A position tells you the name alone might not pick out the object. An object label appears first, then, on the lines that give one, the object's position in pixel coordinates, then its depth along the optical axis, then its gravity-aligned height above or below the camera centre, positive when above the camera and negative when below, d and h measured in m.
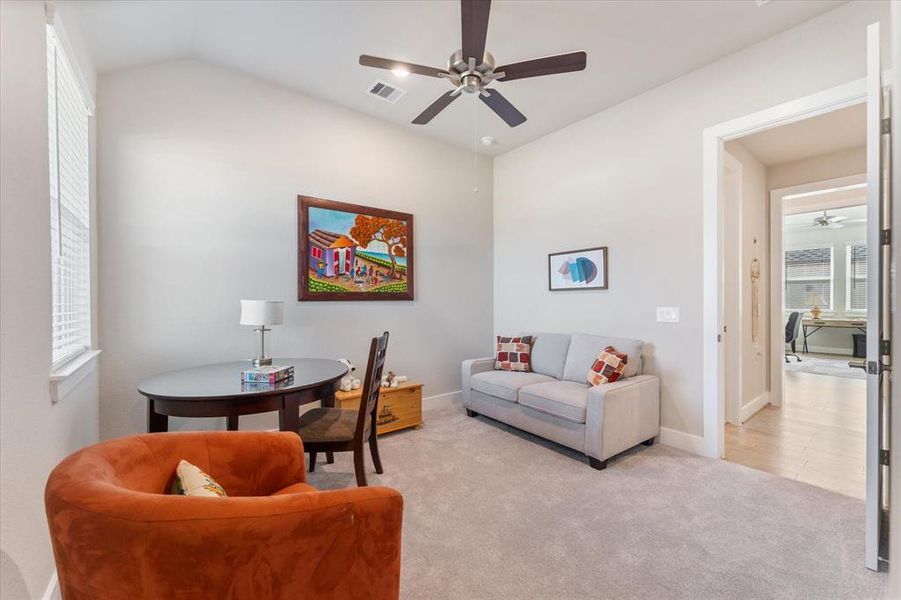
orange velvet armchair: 0.70 -0.48
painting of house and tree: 3.41 +0.46
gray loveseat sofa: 2.73 -0.83
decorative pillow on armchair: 1.06 -0.54
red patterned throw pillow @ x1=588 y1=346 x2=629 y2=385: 3.03 -0.58
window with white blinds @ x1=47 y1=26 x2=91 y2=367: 1.76 +0.50
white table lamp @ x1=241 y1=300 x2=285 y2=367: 2.52 -0.10
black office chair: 7.38 -0.61
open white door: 1.68 -0.04
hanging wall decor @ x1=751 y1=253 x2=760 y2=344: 4.14 -0.04
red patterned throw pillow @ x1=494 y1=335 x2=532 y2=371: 3.95 -0.60
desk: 7.37 -0.57
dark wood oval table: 1.88 -0.49
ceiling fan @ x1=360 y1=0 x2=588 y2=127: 2.00 +1.37
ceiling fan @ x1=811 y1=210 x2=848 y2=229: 7.25 +1.51
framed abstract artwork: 3.72 +0.29
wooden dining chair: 2.22 -0.81
